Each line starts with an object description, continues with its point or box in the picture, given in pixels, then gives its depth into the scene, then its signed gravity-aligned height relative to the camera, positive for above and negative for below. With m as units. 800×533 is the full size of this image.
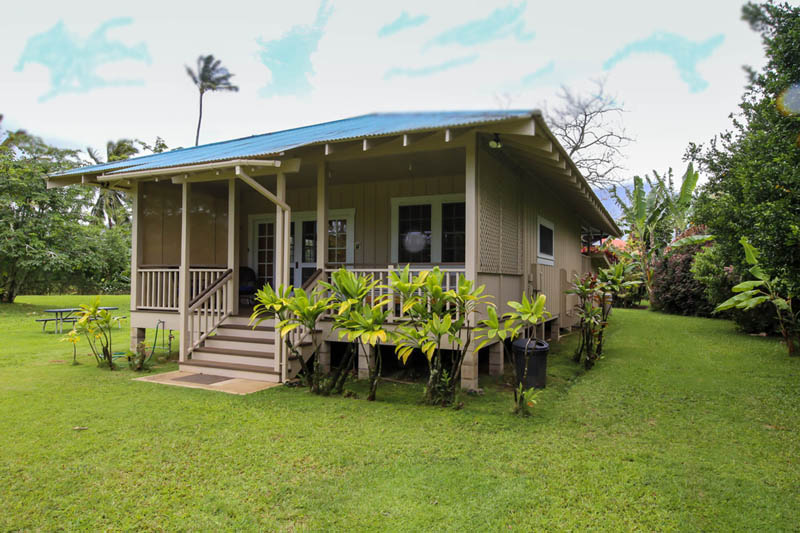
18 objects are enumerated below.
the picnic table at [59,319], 10.88 -0.97
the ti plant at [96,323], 6.39 -0.63
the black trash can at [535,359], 5.42 -0.93
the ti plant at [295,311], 5.12 -0.36
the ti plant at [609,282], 7.08 -0.02
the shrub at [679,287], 14.70 -0.19
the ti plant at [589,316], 7.00 -0.53
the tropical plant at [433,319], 4.61 -0.40
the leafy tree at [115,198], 28.30 +5.16
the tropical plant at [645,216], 16.44 +2.34
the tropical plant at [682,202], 15.39 +2.73
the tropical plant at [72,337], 6.40 -0.81
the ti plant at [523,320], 4.42 -0.40
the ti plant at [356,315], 4.71 -0.37
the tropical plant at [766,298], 7.21 -0.29
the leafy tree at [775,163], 5.41 +1.57
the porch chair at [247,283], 8.97 -0.09
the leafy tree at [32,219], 15.45 +2.06
